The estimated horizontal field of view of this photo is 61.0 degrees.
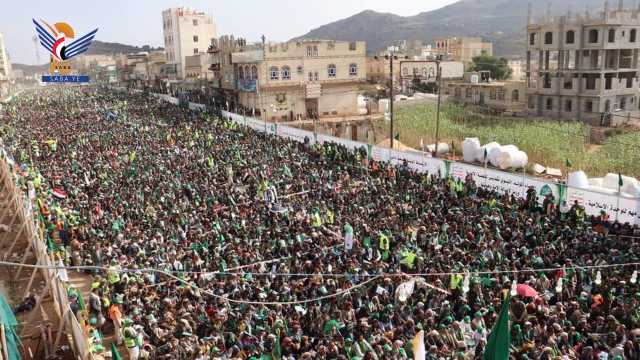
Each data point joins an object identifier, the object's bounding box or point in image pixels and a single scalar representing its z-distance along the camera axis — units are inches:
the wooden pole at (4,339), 297.5
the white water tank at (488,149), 1067.3
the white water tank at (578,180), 750.5
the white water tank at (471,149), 1116.5
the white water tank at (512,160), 1039.0
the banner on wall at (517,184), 593.9
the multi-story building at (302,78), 1733.5
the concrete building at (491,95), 1878.7
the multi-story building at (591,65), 1574.8
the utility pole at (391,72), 1046.4
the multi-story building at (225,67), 1956.2
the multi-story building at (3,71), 3993.4
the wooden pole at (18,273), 624.2
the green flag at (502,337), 238.7
